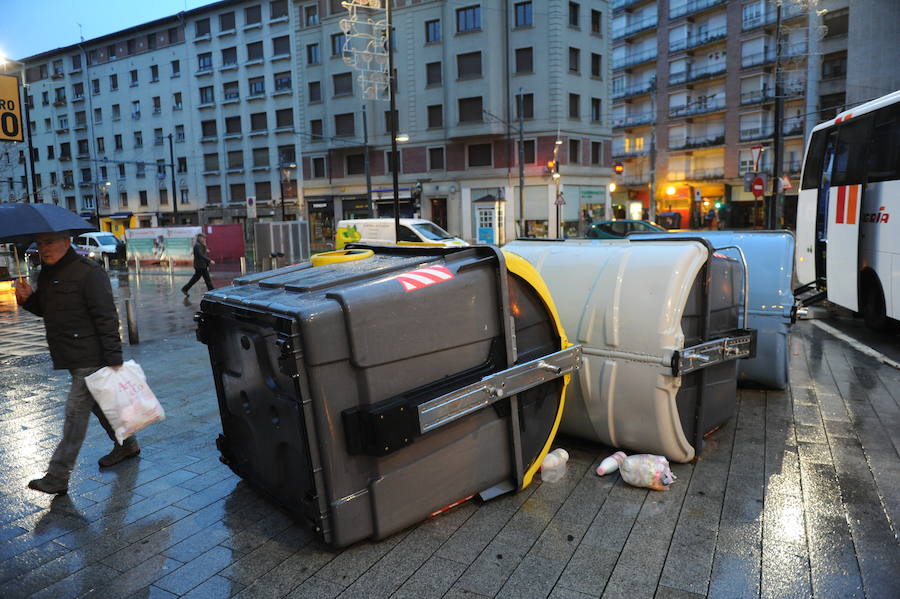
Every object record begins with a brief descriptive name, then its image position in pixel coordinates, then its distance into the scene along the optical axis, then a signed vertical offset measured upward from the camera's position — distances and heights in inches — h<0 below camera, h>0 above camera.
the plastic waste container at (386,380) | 114.4 -33.6
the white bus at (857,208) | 327.9 -0.7
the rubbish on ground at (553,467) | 157.1 -64.3
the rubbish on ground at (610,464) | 158.6 -64.5
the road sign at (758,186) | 758.5 +29.4
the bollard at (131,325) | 363.0 -58.0
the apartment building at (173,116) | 1884.8 +379.5
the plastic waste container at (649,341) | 153.5 -33.5
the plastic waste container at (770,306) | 218.5 -34.6
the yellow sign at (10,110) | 373.7 +75.4
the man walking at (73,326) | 158.7 -25.3
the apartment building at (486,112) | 1466.5 +267.7
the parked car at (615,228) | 886.4 -20.3
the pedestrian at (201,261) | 627.8 -35.2
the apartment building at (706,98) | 1701.5 +346.0
